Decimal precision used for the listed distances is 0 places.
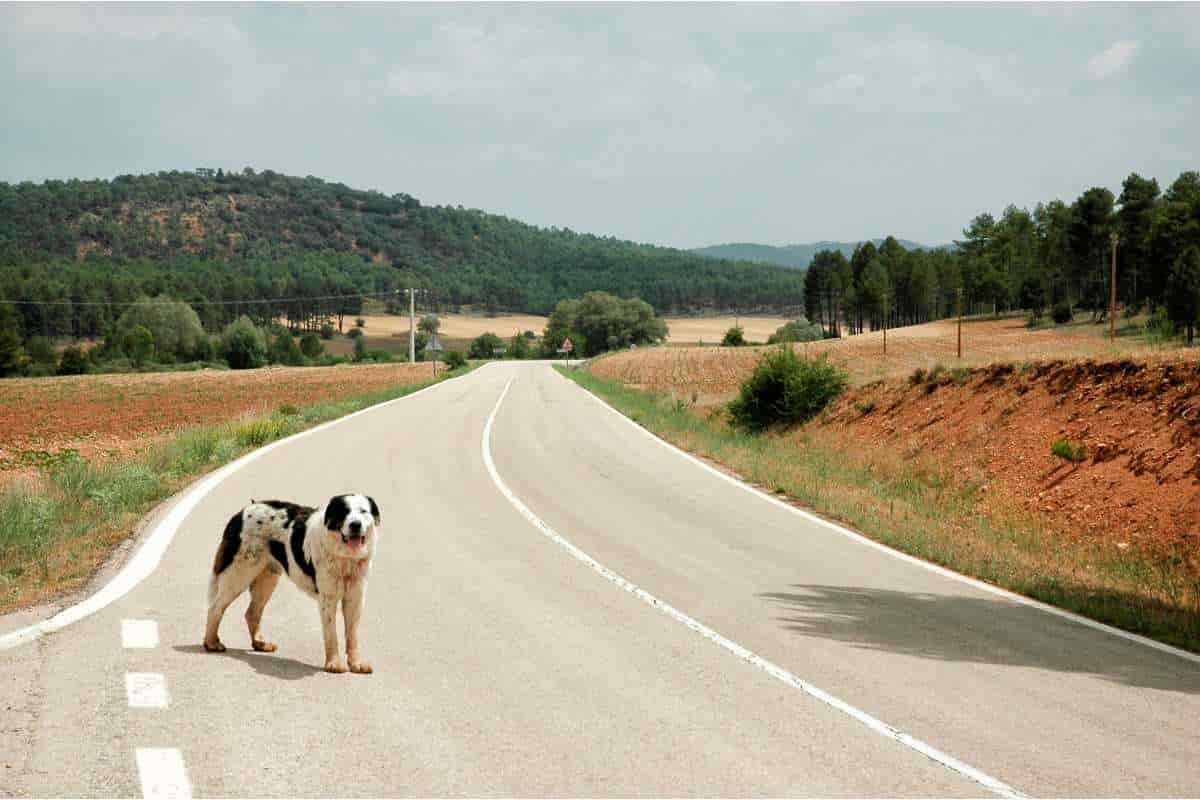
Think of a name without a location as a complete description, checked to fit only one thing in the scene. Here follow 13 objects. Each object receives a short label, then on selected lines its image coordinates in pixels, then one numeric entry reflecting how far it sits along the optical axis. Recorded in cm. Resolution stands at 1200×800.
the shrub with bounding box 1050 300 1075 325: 10288
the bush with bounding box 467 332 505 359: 17050
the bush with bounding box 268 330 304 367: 14112
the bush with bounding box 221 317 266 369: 13600
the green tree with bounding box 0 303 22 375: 11131
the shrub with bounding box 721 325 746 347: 14150
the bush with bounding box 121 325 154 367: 12988
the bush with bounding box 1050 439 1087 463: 1883
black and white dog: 629
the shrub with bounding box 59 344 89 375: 11575
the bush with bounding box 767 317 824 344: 13550
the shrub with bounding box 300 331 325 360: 14962
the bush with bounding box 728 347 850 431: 3125
